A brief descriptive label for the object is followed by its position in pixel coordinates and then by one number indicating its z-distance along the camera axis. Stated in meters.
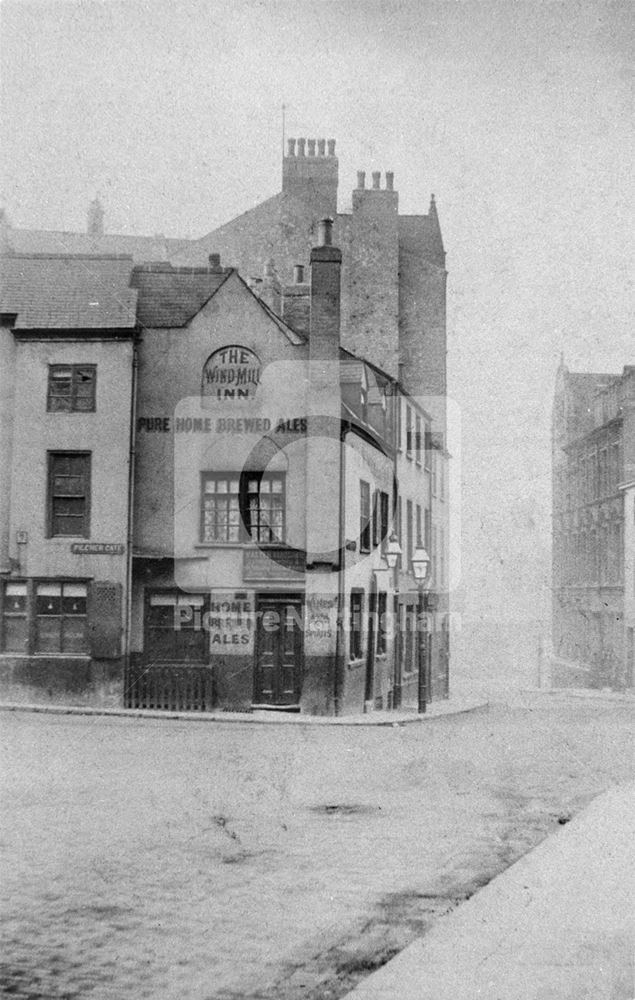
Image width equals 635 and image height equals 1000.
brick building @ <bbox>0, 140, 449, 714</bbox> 21.81
